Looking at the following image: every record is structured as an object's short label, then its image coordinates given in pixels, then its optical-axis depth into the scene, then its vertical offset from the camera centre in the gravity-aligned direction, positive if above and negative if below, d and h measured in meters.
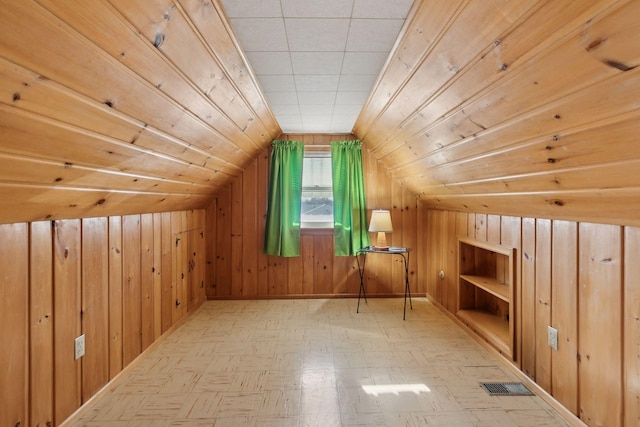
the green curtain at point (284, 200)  4.06 +0.15
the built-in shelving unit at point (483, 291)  2.75 -0.71
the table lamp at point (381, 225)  3.72 -0.14
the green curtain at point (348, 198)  4.09 +0.17
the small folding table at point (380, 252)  3.72 -0.57
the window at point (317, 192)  4.33 +0.26
